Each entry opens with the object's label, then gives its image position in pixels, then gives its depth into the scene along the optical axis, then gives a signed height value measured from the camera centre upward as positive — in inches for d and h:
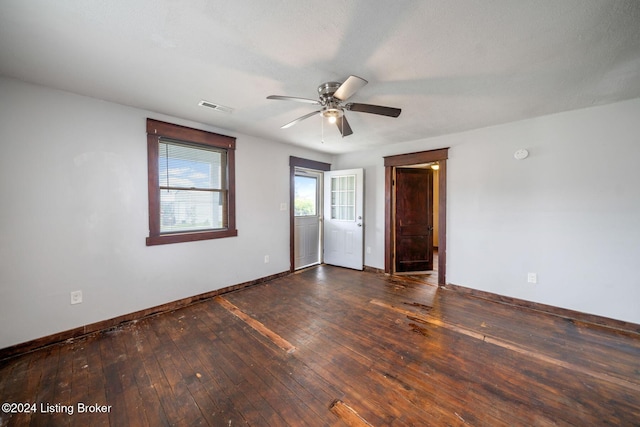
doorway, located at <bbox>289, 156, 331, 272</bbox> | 174.1 -1.7
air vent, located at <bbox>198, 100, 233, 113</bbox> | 100.3 +45.9
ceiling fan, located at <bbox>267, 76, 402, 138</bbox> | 67.6 +35.6
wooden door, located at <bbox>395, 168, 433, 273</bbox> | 174.7 -8.4
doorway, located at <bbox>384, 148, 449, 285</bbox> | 148.1 +6.6
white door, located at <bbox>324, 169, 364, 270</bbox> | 182.4 -8.1
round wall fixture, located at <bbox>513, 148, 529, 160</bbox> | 118.9 +28.3
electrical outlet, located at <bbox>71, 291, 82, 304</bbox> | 91.7 -35.4
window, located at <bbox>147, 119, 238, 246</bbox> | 111.1 +13.3
